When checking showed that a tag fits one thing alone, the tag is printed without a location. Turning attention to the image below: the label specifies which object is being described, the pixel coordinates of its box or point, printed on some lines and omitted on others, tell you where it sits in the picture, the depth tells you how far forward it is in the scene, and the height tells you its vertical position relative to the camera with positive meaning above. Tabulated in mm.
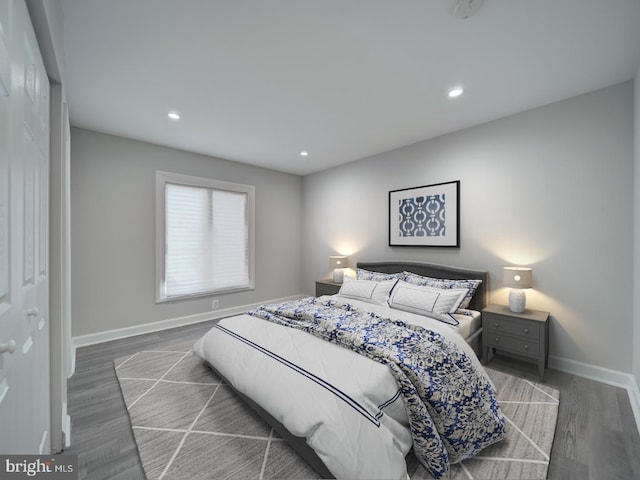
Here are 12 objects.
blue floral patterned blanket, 1513 -884
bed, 1375 -907
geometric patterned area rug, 1532 -1280
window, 3902 +20
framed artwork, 3430 +305
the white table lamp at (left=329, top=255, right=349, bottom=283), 4516 -453
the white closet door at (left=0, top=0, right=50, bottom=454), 835 +5
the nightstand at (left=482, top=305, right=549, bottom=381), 2486 -882
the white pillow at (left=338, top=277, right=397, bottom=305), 3334 -648
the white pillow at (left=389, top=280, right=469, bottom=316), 2812 -634
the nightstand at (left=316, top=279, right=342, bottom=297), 4367 -787
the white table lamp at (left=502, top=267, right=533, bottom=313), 2701 -435
